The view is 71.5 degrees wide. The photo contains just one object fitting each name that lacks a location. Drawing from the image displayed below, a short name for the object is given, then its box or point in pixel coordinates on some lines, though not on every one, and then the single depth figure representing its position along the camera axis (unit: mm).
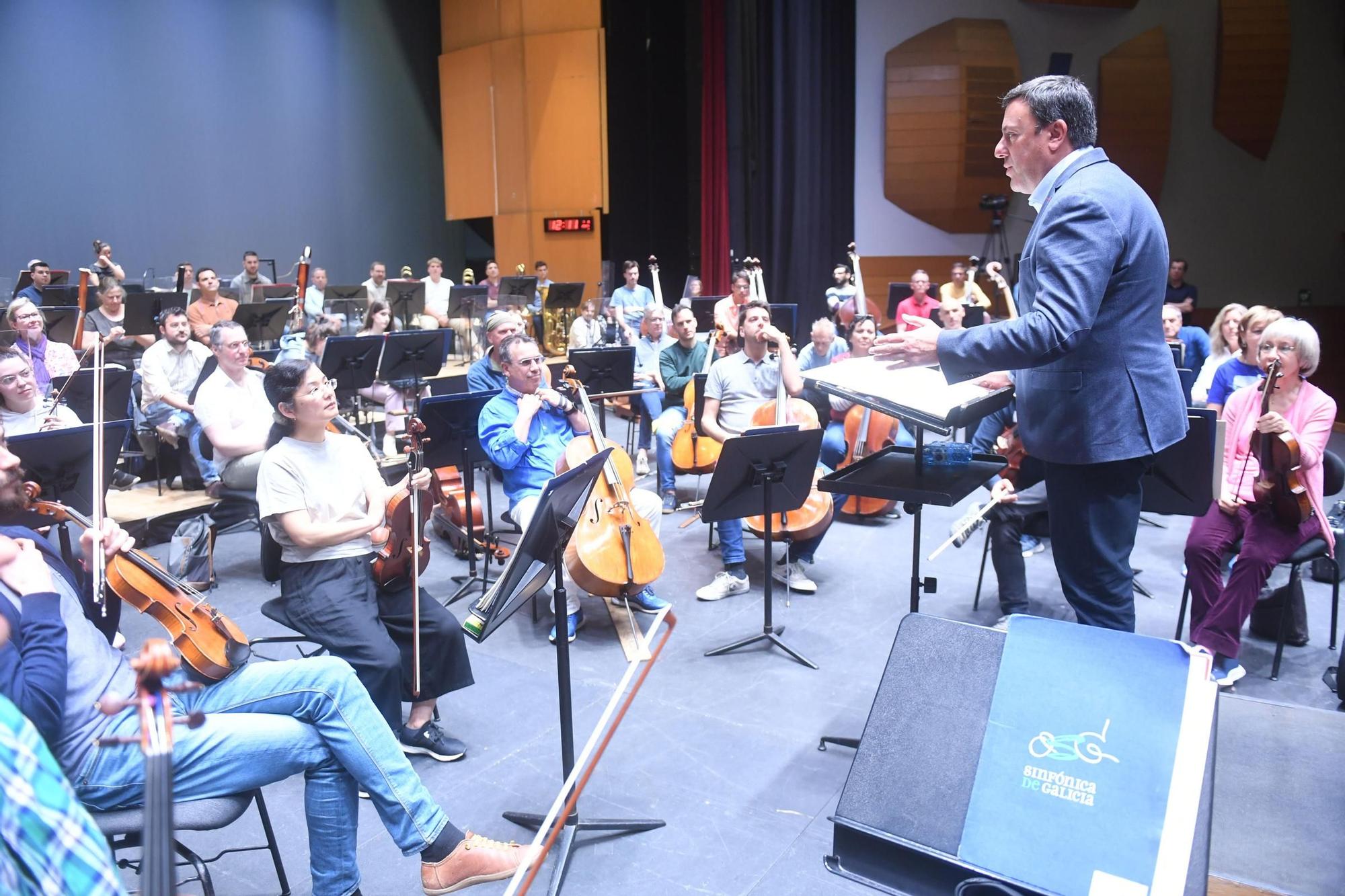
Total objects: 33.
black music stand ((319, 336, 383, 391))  6008
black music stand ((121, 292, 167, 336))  7414
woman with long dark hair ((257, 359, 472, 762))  3020
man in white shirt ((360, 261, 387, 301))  11492
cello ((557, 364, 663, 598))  3982
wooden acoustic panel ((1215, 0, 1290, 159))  10609
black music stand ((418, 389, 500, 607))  4613
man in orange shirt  8406
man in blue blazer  2035
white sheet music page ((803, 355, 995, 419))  2230
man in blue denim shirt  4391
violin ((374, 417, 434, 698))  3166
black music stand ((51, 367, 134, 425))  5066
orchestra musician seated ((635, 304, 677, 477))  7523
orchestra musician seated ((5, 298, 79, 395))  5387
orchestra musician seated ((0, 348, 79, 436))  4188
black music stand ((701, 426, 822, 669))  3809
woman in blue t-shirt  4543
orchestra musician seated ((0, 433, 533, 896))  1957
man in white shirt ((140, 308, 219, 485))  5848
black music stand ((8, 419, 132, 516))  3600
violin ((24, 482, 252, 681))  2363
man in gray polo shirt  5090
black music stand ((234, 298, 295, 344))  8102
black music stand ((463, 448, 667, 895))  2297
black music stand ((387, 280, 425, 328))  10547
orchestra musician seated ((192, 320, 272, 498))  4797
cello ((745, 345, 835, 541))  4711
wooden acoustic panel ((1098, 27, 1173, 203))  11086
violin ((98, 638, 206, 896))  1231
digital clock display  13828
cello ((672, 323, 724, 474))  5816
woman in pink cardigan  3621
